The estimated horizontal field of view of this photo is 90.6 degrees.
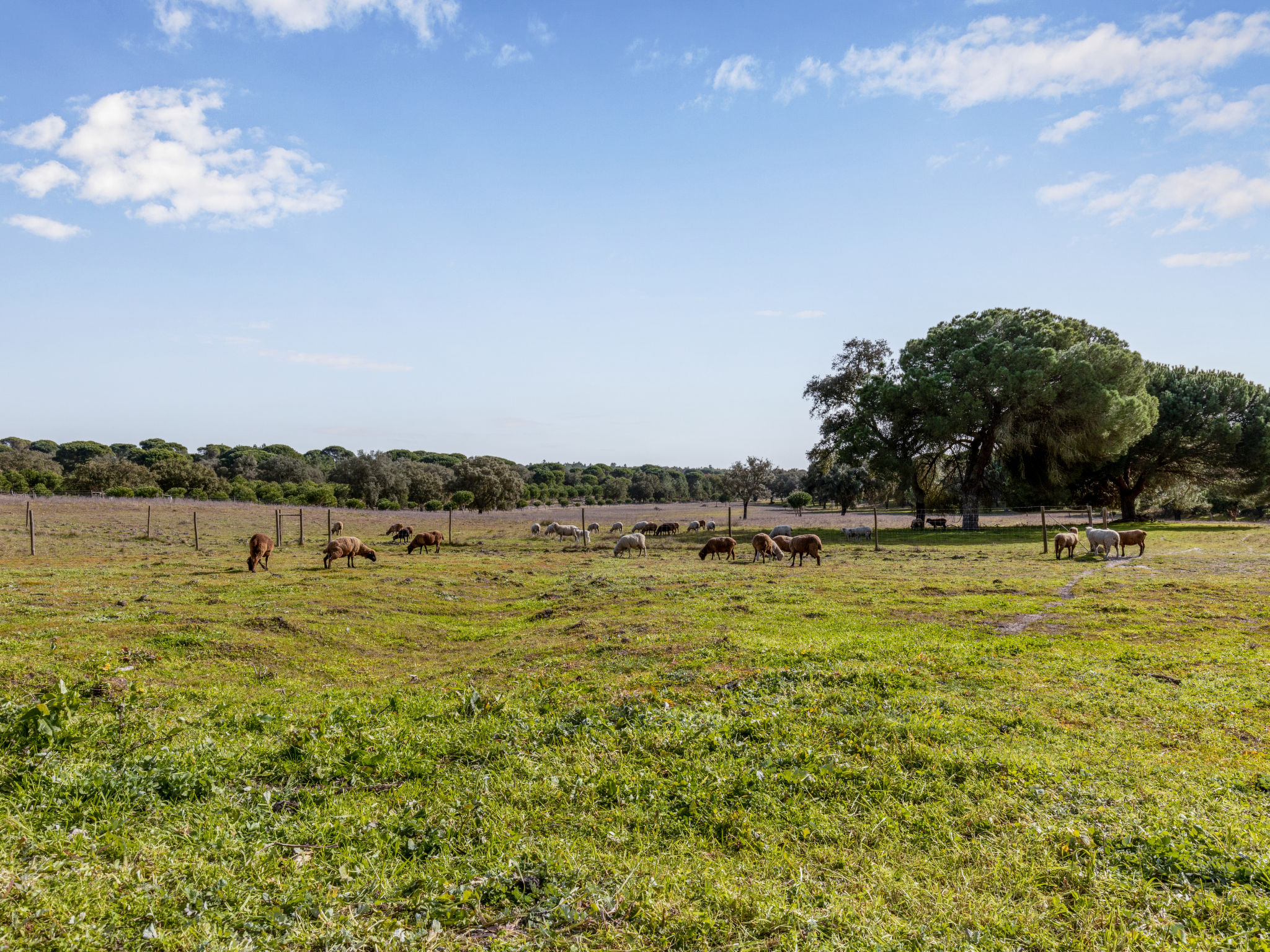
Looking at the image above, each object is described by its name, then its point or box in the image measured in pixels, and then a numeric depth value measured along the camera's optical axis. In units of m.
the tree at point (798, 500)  83.75
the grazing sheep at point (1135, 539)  28.12
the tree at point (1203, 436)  43.50
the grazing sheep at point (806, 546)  27.16
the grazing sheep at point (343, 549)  23.36
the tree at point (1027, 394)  40.09
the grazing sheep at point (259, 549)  21.50
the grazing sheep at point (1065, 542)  27.25
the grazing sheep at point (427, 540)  31.28
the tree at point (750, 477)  78.81
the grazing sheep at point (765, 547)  28.56
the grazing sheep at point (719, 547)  29.14
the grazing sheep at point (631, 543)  31.53
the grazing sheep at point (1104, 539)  27.81
